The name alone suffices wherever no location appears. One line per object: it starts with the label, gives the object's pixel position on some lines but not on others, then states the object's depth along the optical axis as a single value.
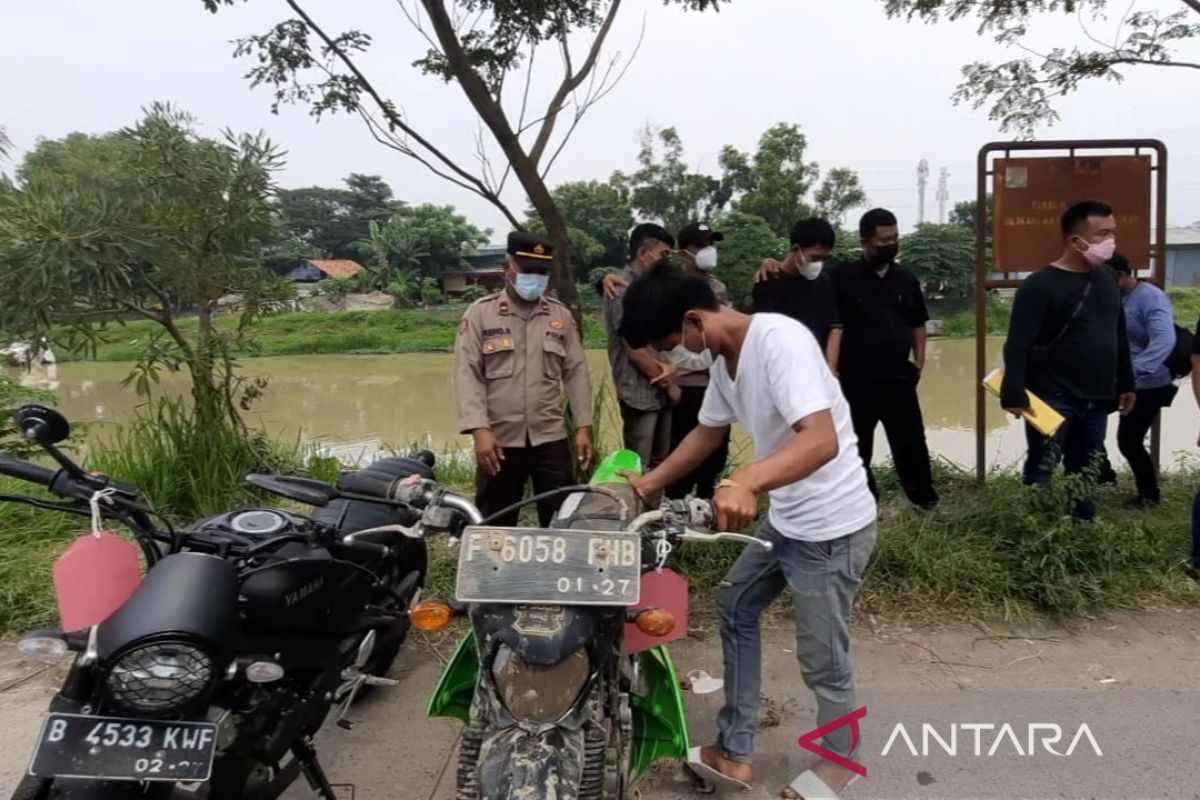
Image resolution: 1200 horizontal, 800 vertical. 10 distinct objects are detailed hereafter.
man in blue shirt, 4.59
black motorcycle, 1.62
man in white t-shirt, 1.93
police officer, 3.37
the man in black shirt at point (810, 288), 3.94
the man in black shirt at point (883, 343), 4.10
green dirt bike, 1.62
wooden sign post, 4.70
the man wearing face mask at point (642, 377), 3.89
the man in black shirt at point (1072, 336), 3.55
